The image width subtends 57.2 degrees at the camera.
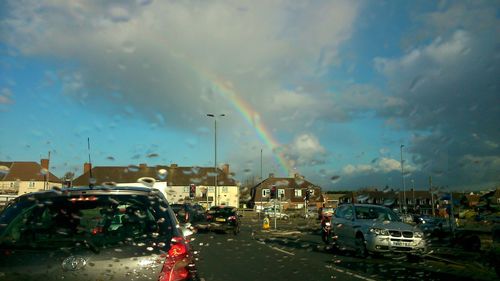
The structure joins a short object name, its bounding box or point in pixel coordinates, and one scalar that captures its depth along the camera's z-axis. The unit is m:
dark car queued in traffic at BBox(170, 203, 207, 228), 25.07
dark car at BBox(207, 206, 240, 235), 24.43
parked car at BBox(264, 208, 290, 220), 48.06
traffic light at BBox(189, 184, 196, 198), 35.31
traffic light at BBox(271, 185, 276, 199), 31.74
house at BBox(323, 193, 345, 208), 47.62
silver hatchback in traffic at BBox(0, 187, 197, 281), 3.33
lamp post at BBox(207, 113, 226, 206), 46.03
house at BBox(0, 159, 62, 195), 32.42
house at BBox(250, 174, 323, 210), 49.28
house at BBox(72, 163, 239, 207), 55.84
